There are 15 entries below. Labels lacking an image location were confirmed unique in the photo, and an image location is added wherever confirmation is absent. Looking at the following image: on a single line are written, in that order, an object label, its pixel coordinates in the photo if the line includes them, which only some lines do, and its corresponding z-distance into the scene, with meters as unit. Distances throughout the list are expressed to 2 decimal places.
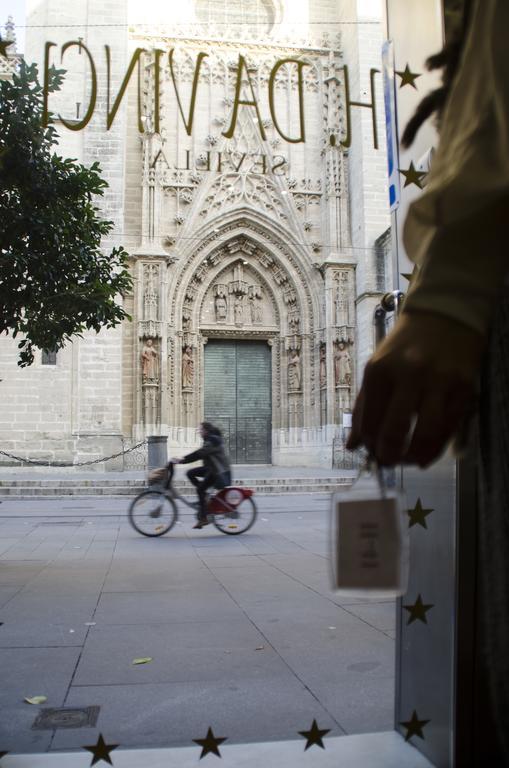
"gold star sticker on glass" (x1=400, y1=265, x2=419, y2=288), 2.26
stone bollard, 15.61
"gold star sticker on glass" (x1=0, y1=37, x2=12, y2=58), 2.23
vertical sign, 2.35
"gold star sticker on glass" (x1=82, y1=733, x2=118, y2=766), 1.84
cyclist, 9.08
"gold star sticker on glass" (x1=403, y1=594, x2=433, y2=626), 2.12
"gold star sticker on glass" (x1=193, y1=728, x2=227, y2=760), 1.84
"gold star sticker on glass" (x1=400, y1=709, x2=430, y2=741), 2.07
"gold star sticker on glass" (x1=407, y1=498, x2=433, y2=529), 2.15
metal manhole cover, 2.55
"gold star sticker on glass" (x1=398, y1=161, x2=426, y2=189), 2.18
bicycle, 8.75
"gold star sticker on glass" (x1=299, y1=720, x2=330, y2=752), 1.86
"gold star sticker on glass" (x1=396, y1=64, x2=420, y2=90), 2.15
